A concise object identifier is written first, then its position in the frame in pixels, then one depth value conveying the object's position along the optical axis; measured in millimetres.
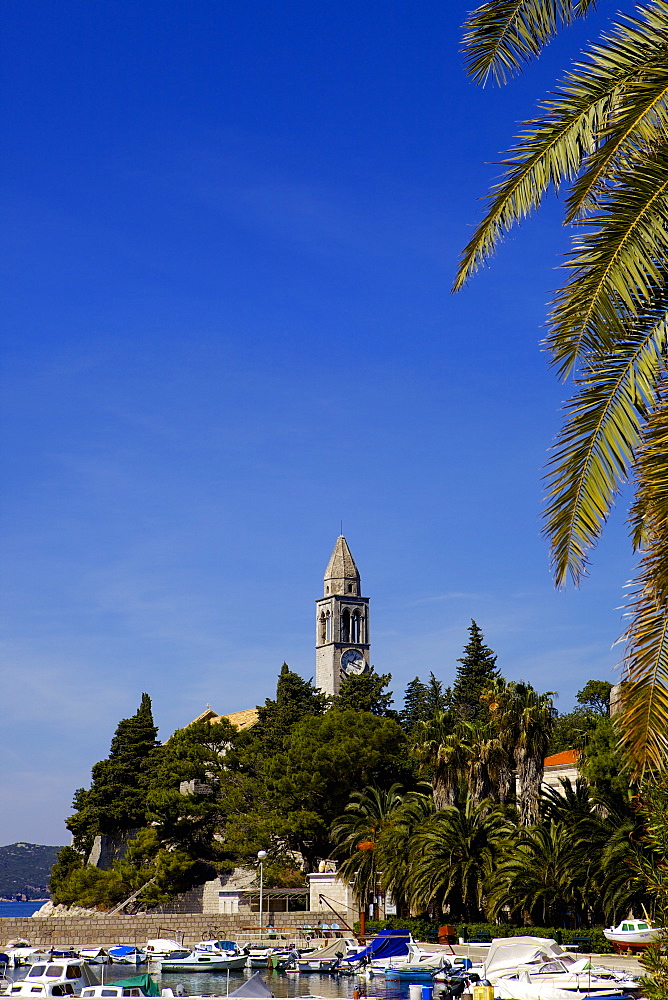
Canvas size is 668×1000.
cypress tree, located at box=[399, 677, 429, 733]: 77231
